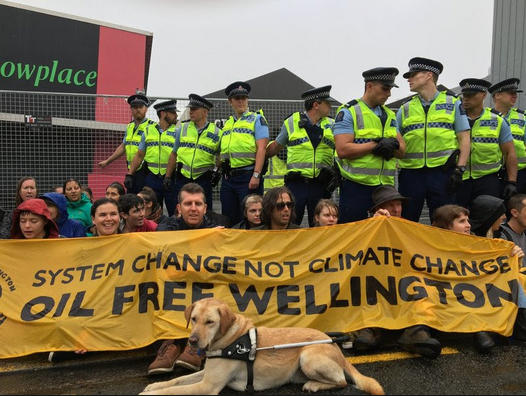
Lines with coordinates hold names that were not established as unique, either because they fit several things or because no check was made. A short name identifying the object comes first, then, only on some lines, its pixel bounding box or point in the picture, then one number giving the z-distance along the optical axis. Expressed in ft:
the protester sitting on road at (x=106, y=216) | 15.93
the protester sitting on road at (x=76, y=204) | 23.67
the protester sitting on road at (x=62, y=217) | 19.02
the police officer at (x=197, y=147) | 23.44
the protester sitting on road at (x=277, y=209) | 15.92
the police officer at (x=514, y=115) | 23.48
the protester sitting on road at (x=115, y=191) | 23.99
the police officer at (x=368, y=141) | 17.30
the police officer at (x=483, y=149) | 20.76
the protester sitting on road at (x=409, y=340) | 12.37
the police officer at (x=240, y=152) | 22.20
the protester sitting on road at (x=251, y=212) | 18.21
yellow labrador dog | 10.29
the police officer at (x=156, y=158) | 26.03
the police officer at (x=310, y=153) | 20.24
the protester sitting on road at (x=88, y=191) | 26.77
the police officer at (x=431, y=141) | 17.93
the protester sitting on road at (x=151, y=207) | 21.90
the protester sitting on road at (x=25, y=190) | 22.80
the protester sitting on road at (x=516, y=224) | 16.57
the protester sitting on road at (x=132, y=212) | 17.66
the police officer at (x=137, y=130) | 27.35
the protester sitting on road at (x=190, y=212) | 15.97
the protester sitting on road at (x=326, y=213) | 17.03
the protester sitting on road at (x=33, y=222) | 15.47
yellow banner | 13.37
